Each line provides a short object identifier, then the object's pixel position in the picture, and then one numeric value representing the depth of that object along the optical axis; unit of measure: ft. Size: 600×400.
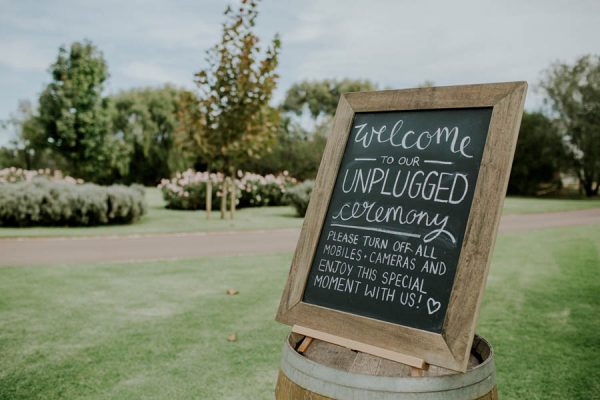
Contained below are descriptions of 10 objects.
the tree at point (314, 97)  169.37
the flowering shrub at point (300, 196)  52.31
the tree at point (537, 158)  108.78
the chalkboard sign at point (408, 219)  6.75
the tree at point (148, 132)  137.80
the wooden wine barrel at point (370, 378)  6.15
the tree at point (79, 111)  112.57
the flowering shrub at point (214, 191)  59.31
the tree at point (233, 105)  44.65
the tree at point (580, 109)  105.40
